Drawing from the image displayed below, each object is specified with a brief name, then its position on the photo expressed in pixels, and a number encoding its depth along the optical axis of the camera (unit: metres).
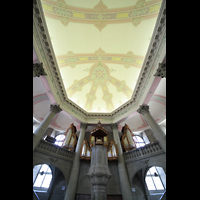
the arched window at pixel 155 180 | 9.20
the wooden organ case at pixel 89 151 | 8.60
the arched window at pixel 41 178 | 8.67
